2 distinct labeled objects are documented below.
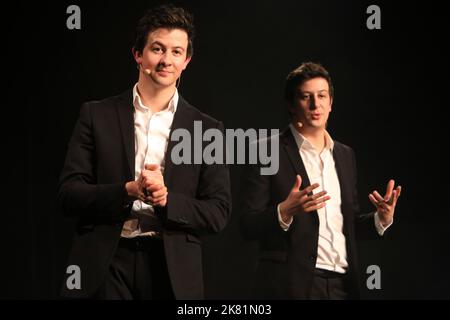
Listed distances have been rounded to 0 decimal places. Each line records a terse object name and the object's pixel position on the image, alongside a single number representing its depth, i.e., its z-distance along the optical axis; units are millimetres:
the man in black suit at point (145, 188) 5414
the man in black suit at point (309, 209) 6172
